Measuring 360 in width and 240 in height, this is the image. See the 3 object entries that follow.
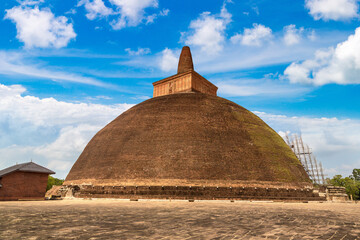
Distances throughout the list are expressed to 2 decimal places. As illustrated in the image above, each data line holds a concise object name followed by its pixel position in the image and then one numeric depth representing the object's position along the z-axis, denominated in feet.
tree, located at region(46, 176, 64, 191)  179.70
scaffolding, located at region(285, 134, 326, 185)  143.64
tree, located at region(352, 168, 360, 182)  219.20
